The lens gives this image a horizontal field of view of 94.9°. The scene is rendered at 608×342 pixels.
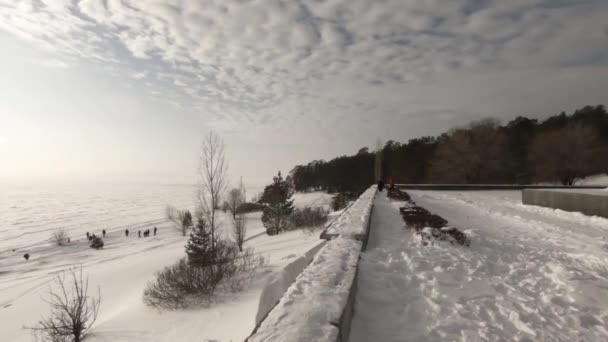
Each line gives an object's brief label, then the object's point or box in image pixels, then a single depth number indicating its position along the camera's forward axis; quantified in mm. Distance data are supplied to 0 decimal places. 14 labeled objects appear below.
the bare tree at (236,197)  49562
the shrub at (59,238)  38375
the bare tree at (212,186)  15930
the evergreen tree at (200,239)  14498
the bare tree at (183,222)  44906
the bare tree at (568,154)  30062
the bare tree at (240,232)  21233
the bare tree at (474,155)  32375
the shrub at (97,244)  36062
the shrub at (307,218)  24536
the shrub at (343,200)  38609
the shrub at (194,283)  7594
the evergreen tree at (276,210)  33125
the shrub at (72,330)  6355
